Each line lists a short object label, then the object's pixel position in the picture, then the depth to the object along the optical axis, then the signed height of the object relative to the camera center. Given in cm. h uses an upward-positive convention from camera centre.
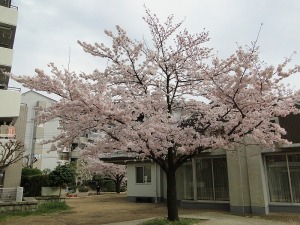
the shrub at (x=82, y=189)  3850 -66
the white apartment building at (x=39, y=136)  4516 +753
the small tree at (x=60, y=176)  2384 +66
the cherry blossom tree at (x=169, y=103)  855 +258
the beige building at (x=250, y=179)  1350 +21
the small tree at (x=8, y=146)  1468 +211
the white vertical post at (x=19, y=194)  1564 -51
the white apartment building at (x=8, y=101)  1625 +475
